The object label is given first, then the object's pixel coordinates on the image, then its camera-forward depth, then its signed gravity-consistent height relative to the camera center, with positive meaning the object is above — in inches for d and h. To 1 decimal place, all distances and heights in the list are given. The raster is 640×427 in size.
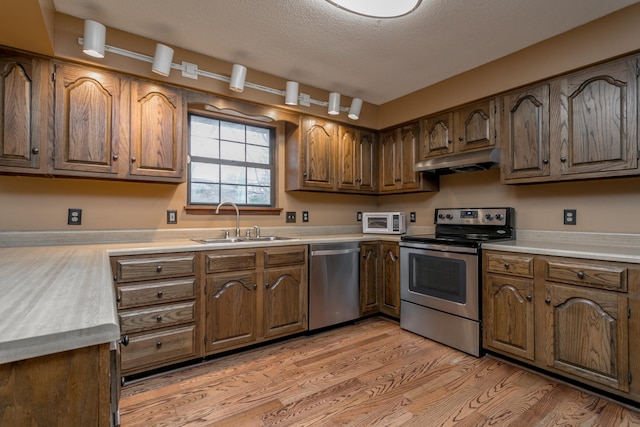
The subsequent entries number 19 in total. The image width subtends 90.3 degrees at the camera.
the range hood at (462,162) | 104.2 +19.2
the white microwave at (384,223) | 134.9 -2.7
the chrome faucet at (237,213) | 112.0 +1.3
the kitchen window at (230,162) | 114.5 +20.7
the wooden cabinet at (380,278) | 125.2 -24.7
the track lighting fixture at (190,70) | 79.4 +45.4
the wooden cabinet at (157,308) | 80.8 -24.5
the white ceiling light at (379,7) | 71.3 +48.0
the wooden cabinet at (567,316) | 71.4 -25.2
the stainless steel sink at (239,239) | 108.3 -8.2
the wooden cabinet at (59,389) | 23.2 -13.4
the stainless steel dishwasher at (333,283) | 112.7 -24.6
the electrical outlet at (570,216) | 96.7 +0.2
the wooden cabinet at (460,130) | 108.9 +32.1
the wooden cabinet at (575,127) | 80.2 +25.2
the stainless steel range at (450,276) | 98.9 -19.9
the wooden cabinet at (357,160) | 136.1 +25.2
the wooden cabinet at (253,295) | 93.4 -24.8
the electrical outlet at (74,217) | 91.0 -0.2
